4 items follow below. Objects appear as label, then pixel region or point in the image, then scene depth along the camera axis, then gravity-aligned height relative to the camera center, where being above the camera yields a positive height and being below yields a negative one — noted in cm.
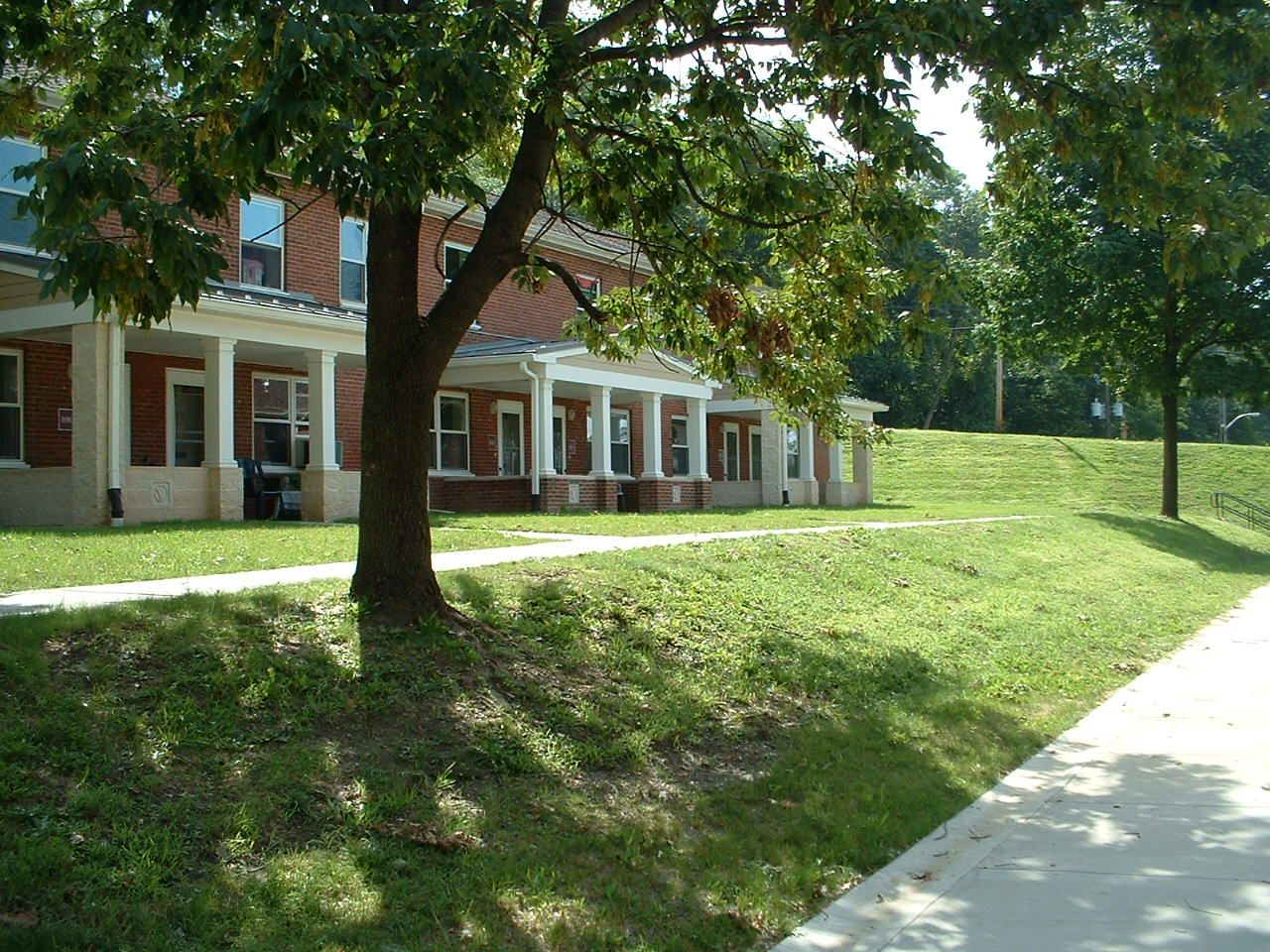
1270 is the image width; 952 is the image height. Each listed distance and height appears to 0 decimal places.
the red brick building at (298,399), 1562 +119
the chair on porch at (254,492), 1891 -40
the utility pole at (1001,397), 5950 +339
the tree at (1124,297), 2742 +408
